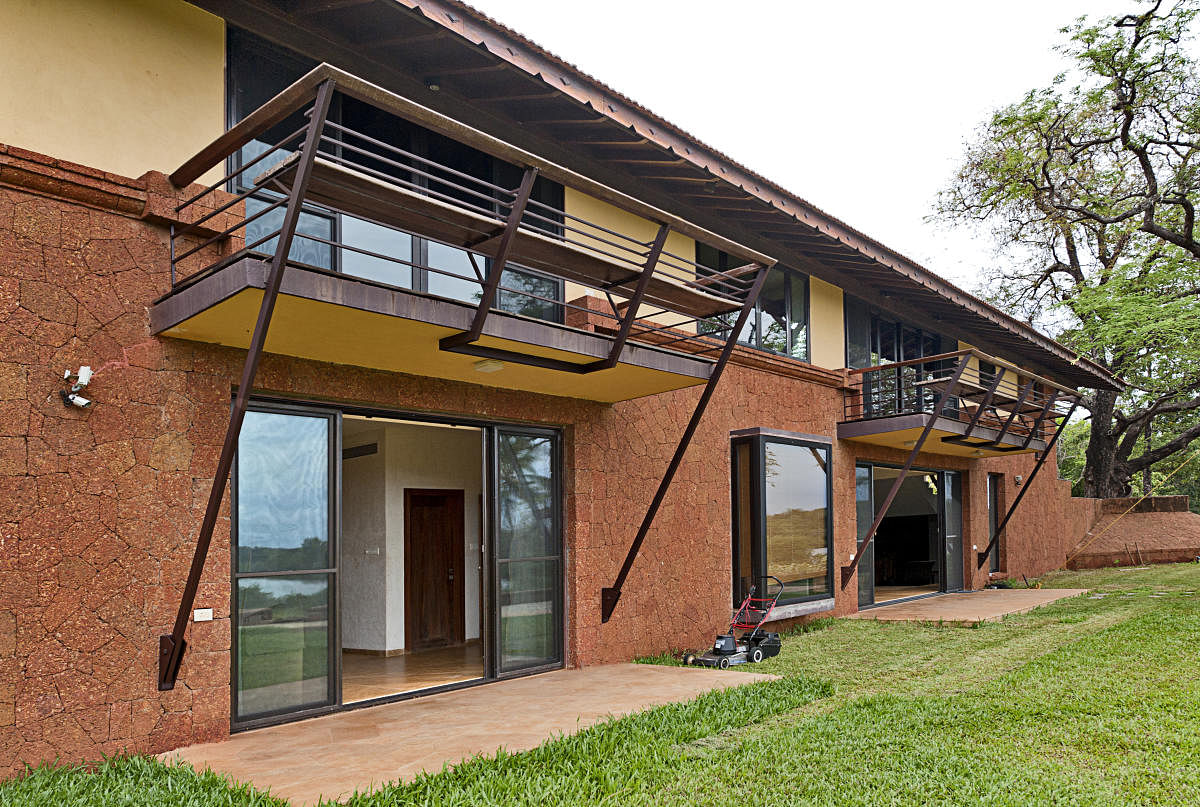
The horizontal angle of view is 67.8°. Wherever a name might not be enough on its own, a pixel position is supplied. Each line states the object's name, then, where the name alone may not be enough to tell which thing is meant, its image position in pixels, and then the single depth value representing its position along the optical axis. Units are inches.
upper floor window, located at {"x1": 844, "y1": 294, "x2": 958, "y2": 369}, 550.3
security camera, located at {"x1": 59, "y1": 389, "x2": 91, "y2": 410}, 217.0
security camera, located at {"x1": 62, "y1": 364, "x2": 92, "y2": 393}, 217.3
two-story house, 214.7
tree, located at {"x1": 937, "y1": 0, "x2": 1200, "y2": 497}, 494.0
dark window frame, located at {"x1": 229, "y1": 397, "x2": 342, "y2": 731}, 245.9
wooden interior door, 454.6
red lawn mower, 360.8
